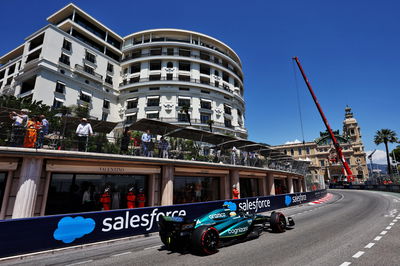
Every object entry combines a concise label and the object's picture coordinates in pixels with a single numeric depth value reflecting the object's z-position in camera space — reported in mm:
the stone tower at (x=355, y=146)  73750
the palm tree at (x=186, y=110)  41034
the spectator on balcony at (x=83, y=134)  10734
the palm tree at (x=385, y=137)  57691
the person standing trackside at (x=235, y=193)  16862
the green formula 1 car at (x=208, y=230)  6137
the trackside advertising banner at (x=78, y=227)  6211
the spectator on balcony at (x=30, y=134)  9309
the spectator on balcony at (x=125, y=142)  12219
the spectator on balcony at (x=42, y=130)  9495
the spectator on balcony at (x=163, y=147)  14008
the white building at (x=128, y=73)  35438
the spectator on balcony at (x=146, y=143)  13088
